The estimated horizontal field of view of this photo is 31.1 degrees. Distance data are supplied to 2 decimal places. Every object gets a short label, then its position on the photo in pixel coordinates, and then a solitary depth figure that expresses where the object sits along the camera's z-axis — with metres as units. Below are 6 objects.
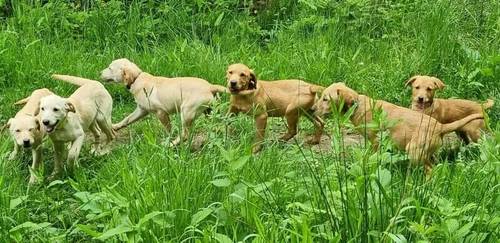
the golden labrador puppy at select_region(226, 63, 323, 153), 7.80
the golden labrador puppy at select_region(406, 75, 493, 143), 7.82
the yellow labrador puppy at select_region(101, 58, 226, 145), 7.82
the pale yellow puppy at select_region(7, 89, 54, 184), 6.91
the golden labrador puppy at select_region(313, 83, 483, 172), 6.48
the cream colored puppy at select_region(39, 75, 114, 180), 6.99
